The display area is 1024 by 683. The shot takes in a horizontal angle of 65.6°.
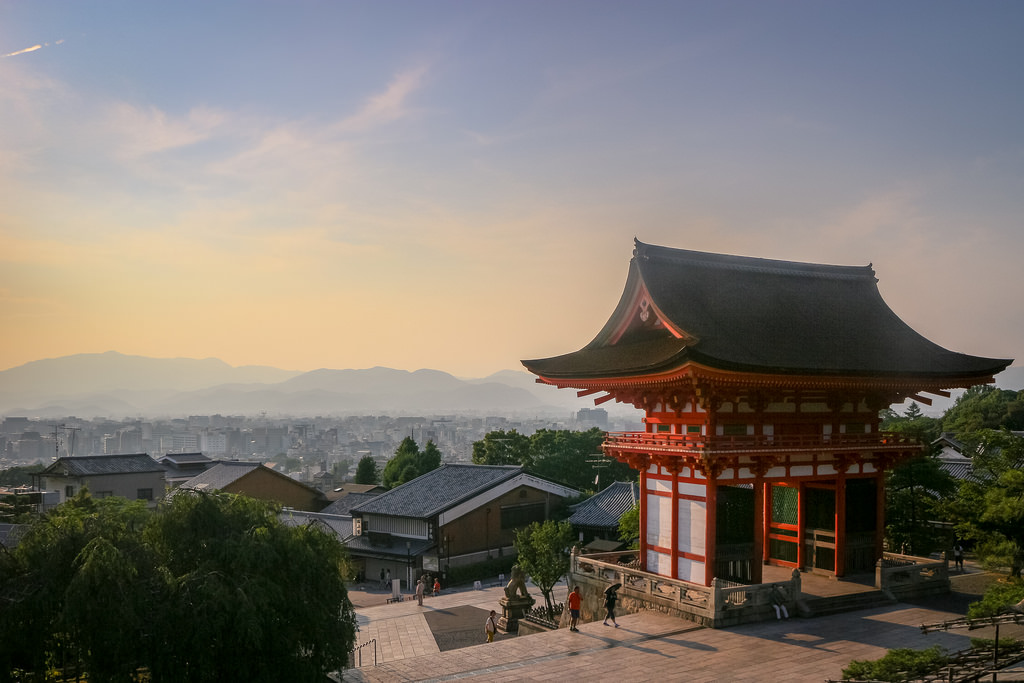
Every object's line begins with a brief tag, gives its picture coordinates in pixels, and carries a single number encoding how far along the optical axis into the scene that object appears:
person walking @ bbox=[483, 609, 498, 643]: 26.12
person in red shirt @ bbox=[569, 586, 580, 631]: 21.75
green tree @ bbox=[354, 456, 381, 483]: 79.06
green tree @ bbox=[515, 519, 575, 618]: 29.59
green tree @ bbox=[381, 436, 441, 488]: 66.38
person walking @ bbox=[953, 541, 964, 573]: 31.12
